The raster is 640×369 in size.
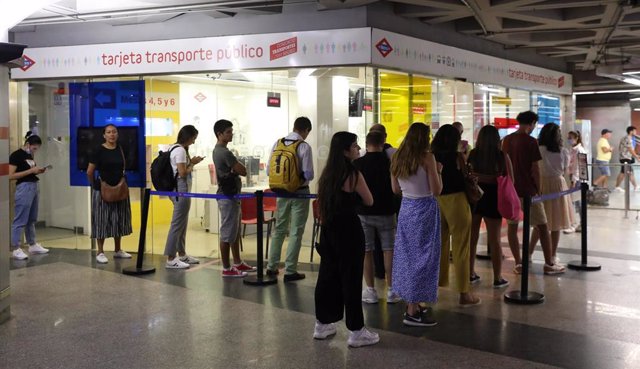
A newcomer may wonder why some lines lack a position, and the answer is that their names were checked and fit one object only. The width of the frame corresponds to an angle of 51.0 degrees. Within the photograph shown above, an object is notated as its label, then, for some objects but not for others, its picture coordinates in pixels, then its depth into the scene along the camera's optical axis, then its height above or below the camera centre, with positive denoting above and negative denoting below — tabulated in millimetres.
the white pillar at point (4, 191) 5520 -252
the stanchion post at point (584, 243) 7695 -1020
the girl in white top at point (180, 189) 7816 -357
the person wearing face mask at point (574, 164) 10766 -131
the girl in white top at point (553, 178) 7654 -255
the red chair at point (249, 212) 8539 -688
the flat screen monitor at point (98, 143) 8867 +227
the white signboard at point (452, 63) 7965 +1336
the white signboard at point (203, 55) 7809 +1317
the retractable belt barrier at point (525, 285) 6152 -1191
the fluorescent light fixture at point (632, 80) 13133 +1497
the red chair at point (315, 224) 8172 -815
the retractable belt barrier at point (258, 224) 6926 -702
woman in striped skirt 8102 -536
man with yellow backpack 6809 -285
